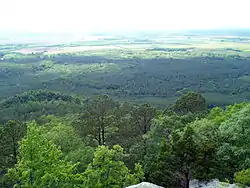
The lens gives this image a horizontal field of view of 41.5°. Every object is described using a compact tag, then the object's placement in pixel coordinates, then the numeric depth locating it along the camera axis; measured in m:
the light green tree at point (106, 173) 24.36
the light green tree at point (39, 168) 22.72
